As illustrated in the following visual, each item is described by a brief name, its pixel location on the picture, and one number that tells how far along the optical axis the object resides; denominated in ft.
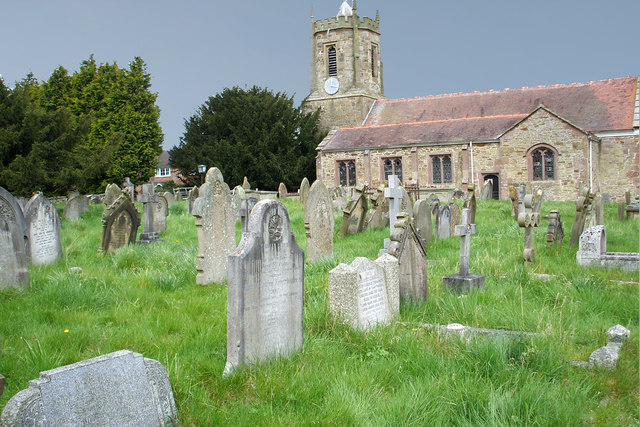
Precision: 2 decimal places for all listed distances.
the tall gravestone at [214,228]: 29.19
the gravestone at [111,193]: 60.23
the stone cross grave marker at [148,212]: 43.78
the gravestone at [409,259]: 22.75
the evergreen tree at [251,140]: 129.90
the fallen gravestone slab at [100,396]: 10.19
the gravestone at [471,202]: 51.04
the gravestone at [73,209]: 60.29
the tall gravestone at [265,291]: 15.43
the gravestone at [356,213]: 48.98
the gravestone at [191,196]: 71.15
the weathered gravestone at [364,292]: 18.97
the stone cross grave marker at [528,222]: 30.76
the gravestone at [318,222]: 36.11
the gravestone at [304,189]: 87.89
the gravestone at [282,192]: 105.91
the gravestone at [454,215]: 49.19
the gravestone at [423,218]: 43.11
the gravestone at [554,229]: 36.06
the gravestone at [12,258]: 24.29
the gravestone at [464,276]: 24.79
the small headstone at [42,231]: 33.73
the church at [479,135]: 96.94
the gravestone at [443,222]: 45.01
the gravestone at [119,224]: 38.11
